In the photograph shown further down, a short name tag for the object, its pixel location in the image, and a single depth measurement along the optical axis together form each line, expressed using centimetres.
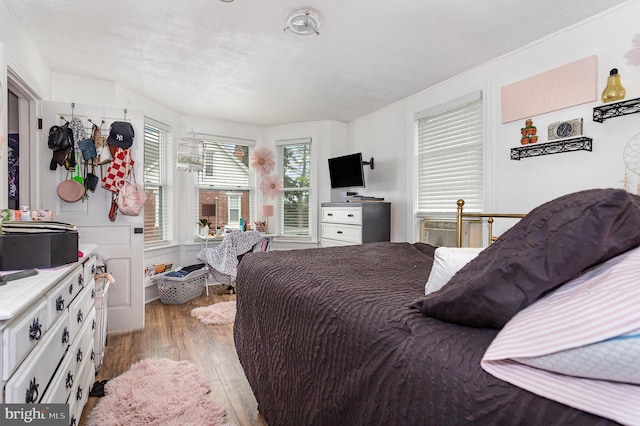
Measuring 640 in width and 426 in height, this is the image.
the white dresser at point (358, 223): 391
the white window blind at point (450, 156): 329
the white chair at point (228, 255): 391
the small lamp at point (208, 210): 460
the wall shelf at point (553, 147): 237
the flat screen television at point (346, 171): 436
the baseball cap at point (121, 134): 297
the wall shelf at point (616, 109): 213
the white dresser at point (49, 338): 93
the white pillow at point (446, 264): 103
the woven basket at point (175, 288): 391
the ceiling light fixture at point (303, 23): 225
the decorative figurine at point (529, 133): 271
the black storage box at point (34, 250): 130
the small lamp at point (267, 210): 497
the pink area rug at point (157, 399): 174
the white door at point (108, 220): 283
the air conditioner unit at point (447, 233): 322
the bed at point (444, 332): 64
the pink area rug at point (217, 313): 332
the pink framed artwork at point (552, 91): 239
